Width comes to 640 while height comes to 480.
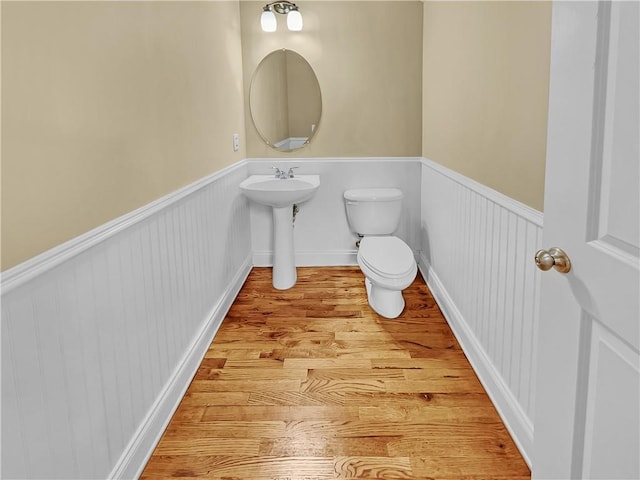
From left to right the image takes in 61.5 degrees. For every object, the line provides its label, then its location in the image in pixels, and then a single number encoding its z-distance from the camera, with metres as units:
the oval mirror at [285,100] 3.87
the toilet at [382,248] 2.94
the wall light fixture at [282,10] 3.72
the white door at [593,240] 0.87
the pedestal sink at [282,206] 3.41
